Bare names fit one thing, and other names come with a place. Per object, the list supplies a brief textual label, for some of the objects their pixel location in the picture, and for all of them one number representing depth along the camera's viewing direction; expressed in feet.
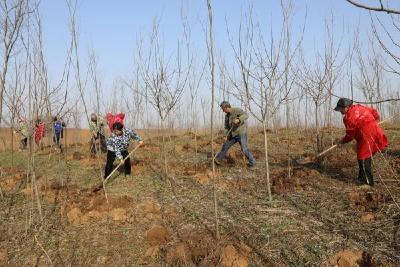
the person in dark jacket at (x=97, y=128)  34.29
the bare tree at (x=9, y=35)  16.96
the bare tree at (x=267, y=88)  16.89
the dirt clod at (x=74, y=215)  17.44
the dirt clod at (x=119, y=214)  17.22
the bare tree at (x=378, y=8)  3.82
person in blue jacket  41.39
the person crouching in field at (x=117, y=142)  23.23
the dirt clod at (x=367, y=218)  14.78
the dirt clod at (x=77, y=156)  35.76
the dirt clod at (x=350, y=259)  11.76
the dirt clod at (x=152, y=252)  13.69
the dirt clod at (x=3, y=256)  14.50
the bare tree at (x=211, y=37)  11.84
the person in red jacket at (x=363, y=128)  18.80
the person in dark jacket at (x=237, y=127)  25.26
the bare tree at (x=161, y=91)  24.45
